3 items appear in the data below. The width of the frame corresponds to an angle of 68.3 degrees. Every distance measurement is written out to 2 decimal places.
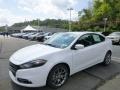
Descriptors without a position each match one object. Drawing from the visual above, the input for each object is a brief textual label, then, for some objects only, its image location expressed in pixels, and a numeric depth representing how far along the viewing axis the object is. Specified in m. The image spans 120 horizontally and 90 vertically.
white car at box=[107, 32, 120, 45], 9.70
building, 38.65
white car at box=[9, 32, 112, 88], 2.22
